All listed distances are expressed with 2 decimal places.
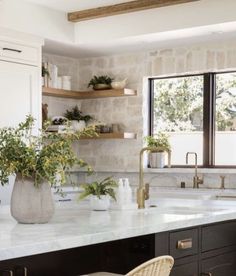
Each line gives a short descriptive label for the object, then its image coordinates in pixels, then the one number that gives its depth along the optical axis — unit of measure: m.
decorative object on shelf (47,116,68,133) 6.57
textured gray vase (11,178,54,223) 2.82
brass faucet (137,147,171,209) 3.70
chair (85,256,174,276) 2.24
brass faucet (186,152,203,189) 6.36
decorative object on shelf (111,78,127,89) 6.79
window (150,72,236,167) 6.41
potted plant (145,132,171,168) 6.65
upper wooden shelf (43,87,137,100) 6.57
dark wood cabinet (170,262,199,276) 3.01
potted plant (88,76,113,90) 6.96
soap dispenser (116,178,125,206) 3.64
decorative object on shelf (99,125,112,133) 6.95
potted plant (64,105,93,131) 6.98
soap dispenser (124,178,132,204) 3.66
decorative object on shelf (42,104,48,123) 6.58
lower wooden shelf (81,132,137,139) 6.70
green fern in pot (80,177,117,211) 3.42
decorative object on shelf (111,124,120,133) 6.95
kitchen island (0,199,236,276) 2.40
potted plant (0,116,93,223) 2.81
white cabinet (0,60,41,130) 5.54
